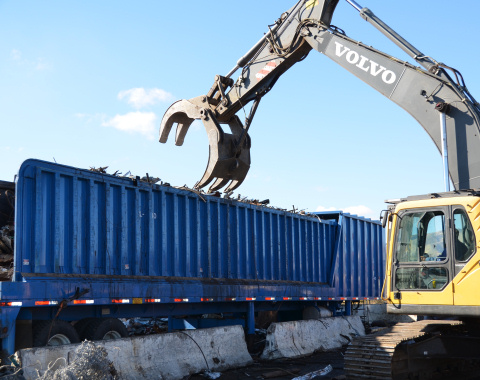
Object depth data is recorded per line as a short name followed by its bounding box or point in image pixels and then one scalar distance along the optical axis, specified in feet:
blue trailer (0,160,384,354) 30.19
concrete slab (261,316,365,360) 40.42
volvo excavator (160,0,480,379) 24.89
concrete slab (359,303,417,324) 63.31
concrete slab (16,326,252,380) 27.02
